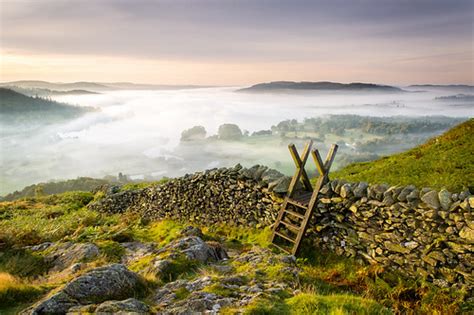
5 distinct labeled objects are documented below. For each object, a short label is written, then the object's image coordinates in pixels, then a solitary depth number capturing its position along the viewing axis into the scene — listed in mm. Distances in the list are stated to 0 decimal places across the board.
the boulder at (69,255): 10901
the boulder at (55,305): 5566
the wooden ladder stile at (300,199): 11125
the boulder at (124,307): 5555
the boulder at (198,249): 9729
